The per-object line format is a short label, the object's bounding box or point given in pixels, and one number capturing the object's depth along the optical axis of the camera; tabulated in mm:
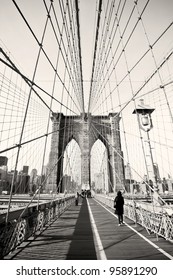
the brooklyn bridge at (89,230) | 2824
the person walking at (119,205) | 5363
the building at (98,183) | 34862
